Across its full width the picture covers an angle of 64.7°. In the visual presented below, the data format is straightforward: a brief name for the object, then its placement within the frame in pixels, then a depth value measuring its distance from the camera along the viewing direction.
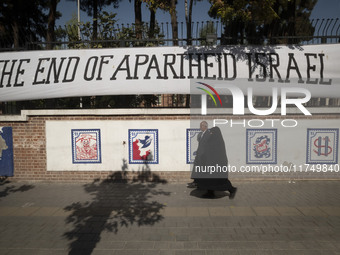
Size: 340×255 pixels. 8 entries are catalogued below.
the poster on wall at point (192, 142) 7.72
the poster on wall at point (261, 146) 7.70
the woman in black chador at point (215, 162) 6.64
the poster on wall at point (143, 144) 7.77
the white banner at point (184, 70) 7.66
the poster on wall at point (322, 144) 7.67
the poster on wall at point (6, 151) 8.02
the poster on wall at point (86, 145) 7.84
